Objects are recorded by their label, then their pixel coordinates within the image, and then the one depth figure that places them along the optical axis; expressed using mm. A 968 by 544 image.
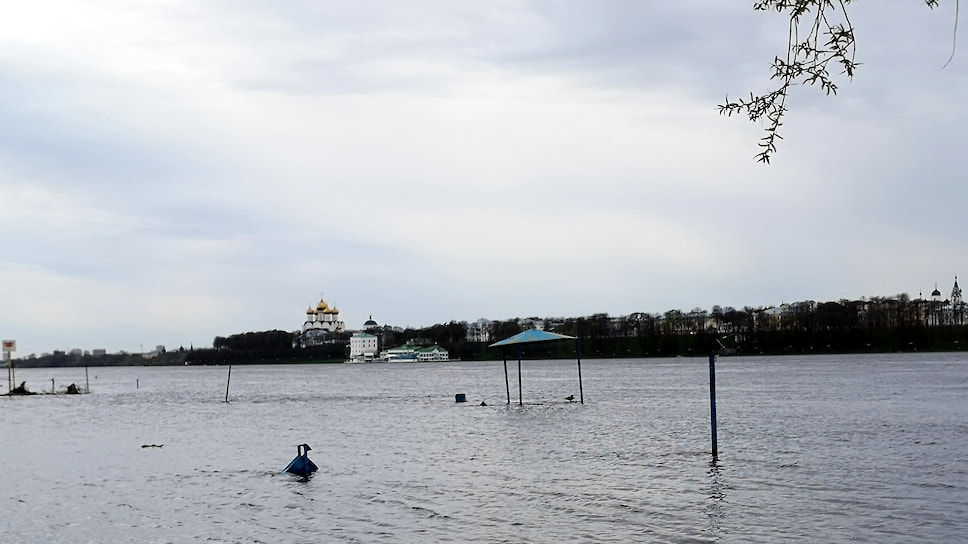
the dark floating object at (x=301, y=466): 30688
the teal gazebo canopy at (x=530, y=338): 54619
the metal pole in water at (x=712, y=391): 32094
